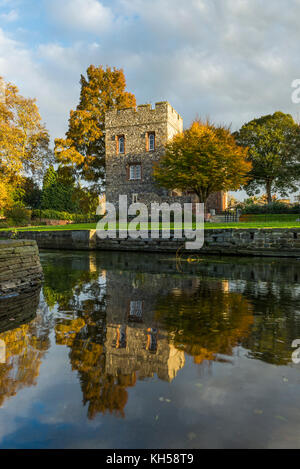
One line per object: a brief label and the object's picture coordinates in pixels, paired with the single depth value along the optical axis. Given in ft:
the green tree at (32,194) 143.64
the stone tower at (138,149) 90.74
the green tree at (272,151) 113.80
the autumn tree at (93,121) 101.45
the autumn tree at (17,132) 93.35
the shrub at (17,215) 99.04
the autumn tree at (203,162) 68.95
